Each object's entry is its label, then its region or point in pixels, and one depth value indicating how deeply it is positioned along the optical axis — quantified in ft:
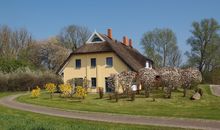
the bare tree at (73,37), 273.72
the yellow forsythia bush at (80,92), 107.34
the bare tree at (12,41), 247.91
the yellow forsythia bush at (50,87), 118.48
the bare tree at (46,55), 245.65
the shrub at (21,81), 166.40
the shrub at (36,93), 120.55
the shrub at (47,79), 178.44
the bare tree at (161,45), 244.22
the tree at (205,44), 218.59
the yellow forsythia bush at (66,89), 114.62
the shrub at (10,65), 186.19
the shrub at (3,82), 162.81
